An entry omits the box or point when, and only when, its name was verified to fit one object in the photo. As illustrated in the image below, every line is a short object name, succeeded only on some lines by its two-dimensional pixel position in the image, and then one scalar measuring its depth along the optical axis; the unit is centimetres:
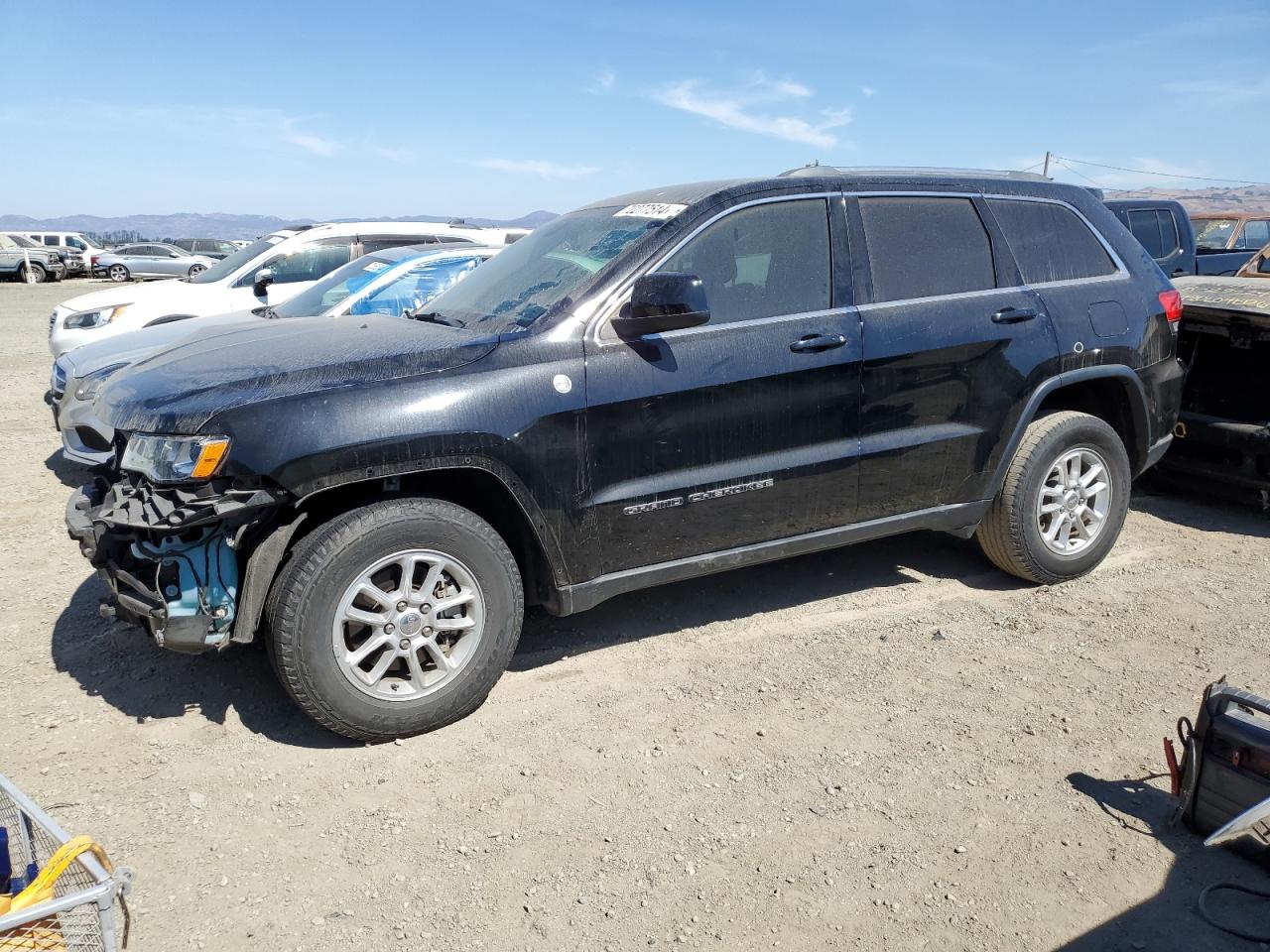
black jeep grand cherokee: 329
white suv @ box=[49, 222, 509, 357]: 909
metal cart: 201
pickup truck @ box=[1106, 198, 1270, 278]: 1236
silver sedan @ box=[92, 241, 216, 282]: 3450
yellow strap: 217
